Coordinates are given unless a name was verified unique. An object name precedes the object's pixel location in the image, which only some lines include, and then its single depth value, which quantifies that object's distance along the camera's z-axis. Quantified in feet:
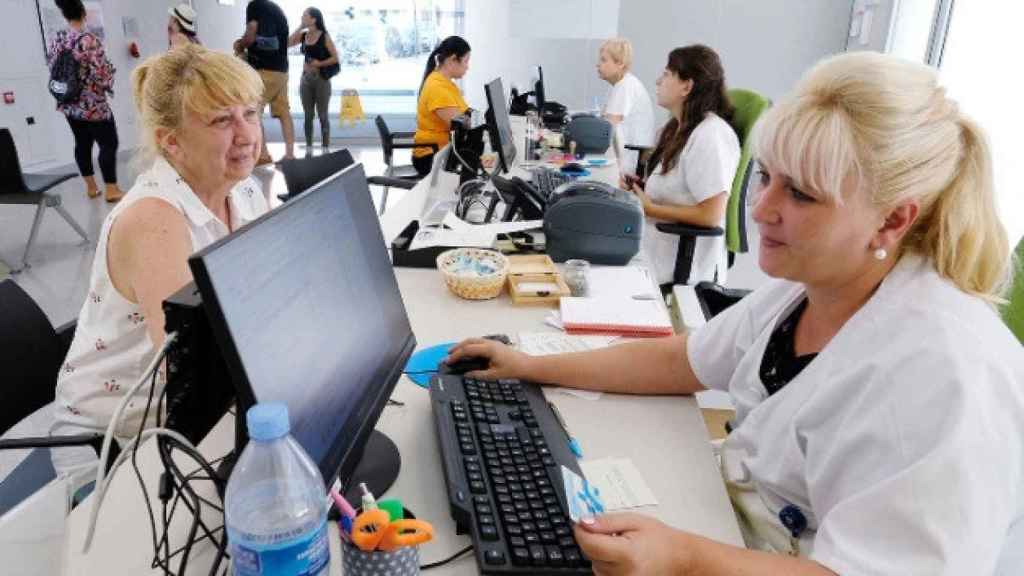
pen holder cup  2.42
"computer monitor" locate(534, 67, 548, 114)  17.19
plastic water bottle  2.10
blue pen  3.64
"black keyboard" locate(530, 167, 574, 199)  9.43
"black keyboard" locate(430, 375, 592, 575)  2.76
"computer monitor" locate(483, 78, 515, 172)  9.63
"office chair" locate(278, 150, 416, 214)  9.70
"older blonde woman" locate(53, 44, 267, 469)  4.47
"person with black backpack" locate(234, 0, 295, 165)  22.30
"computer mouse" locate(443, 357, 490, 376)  4.28
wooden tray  5.71
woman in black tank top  23.90
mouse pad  4.42
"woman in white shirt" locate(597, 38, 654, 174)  17.06
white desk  2.89
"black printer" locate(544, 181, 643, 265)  6.56
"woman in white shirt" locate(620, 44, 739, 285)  9.34
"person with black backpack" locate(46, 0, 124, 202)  16.29
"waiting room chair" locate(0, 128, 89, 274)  12.41
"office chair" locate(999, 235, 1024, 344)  3.73
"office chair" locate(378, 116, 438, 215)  15.25
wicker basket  5.70
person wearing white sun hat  19.53
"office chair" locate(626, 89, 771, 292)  9.35
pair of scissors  2.35
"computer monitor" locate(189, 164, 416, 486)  2.23
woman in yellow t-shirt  15.07
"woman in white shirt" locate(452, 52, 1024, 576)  2.48
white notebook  5.15
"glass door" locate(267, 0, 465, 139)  28.53
